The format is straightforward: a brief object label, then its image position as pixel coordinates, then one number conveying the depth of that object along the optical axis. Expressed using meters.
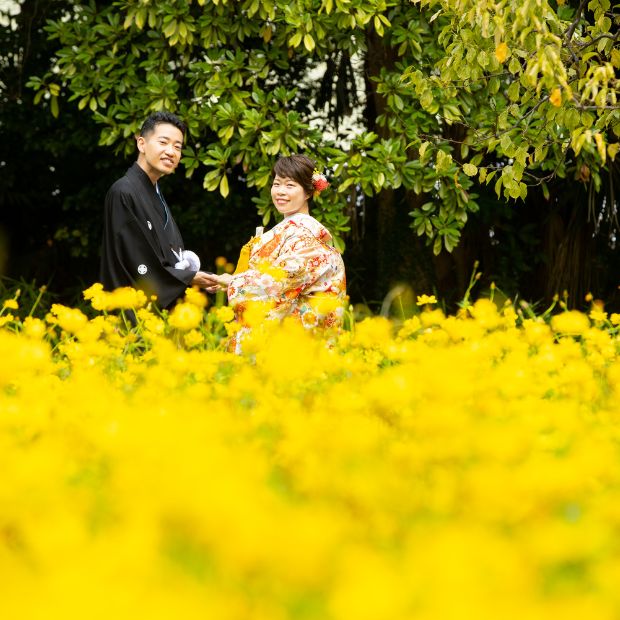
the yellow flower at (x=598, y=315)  7.05
